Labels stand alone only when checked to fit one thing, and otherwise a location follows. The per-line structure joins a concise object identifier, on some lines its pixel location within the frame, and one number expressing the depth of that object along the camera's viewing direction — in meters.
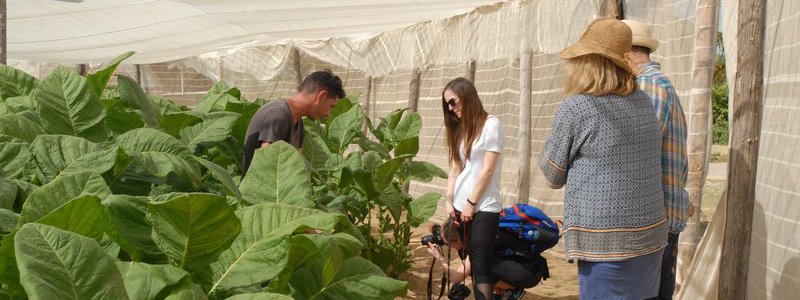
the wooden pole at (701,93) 4.82
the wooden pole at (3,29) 6.93
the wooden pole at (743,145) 3.97
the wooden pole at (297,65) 13.92
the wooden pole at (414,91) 10.17
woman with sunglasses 4.65
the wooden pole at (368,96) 11.60
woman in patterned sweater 3.06
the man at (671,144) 3.38
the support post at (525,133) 7.47
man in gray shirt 3.68
